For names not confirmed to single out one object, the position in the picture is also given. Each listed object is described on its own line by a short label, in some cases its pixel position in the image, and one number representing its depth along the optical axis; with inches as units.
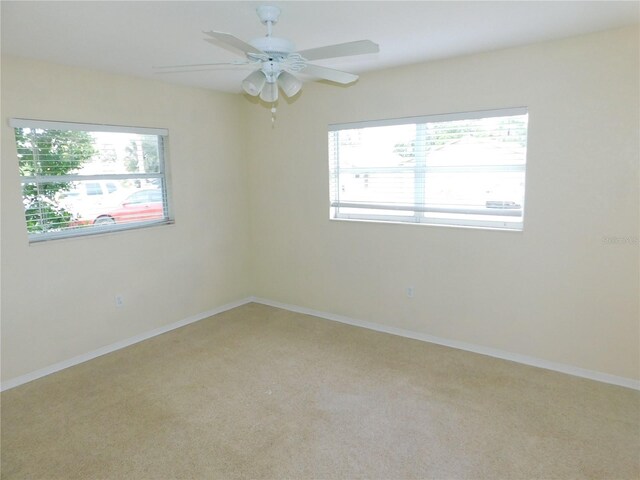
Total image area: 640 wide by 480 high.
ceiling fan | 76.2
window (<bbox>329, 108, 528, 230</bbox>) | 127.9
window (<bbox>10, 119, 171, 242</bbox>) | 125.0
